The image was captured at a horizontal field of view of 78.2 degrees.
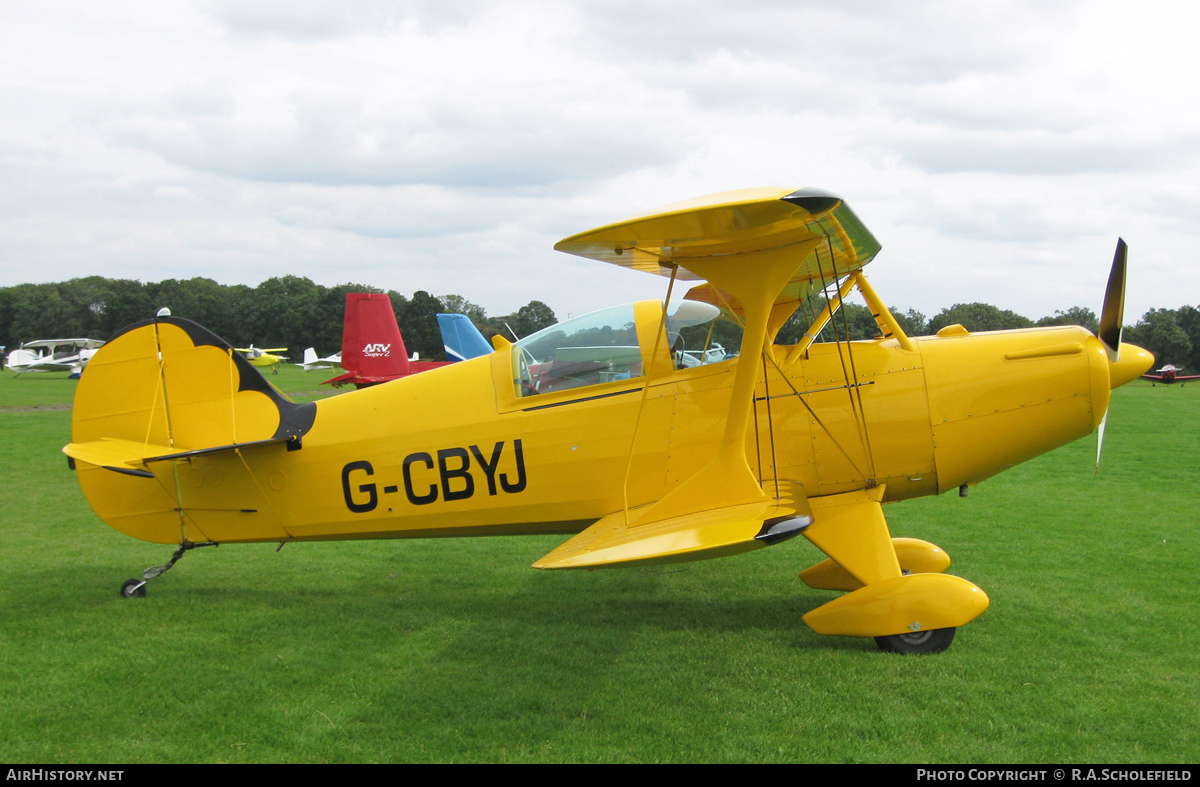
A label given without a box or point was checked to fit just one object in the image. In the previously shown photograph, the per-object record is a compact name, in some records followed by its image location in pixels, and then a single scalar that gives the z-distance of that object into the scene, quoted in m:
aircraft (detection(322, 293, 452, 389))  24.64
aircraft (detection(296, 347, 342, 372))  63.06
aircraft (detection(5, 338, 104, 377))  49.85
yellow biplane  4.50
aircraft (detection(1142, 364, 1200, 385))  39.66
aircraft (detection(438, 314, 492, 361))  23.70
